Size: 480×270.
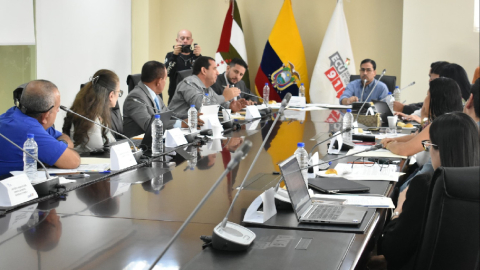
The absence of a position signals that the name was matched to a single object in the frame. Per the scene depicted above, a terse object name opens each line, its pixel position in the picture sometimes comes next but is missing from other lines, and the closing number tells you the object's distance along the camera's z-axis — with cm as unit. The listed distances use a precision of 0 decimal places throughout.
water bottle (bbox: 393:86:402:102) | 519
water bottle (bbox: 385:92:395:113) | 502
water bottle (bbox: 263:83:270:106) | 618
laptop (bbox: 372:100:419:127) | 417
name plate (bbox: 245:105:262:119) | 443
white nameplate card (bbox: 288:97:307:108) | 558
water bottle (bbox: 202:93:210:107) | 424
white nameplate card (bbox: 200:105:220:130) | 346
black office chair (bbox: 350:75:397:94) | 545
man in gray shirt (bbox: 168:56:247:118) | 431
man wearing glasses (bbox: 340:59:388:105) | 523
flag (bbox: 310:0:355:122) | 646
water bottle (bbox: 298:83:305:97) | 628
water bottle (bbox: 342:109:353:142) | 346
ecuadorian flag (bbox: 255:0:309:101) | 664
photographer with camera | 601
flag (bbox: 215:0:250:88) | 674
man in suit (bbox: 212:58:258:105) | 529
